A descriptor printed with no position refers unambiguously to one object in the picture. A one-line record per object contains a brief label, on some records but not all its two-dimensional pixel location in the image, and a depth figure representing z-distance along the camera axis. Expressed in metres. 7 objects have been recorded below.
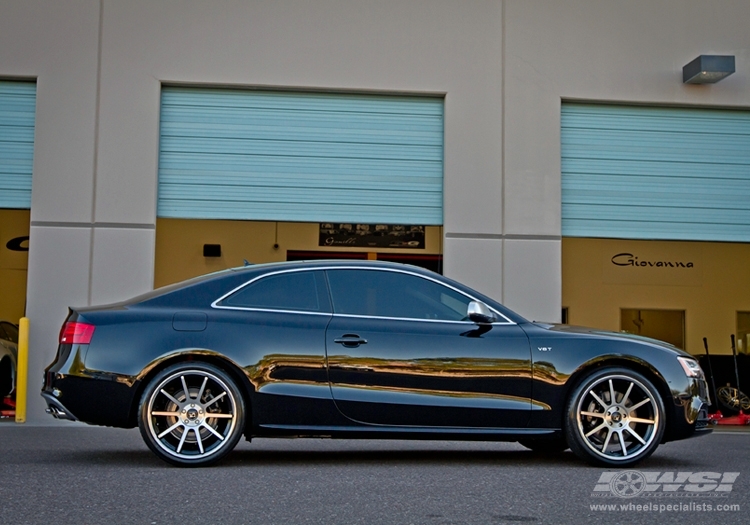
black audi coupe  6.70
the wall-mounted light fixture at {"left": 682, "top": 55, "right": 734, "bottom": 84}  12.38
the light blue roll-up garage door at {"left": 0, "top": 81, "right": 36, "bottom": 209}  11.94
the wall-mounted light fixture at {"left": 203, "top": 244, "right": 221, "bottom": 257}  20.20
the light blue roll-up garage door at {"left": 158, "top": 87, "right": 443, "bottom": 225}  12.23
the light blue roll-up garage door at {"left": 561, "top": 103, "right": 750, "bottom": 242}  12.74
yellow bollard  11.28
